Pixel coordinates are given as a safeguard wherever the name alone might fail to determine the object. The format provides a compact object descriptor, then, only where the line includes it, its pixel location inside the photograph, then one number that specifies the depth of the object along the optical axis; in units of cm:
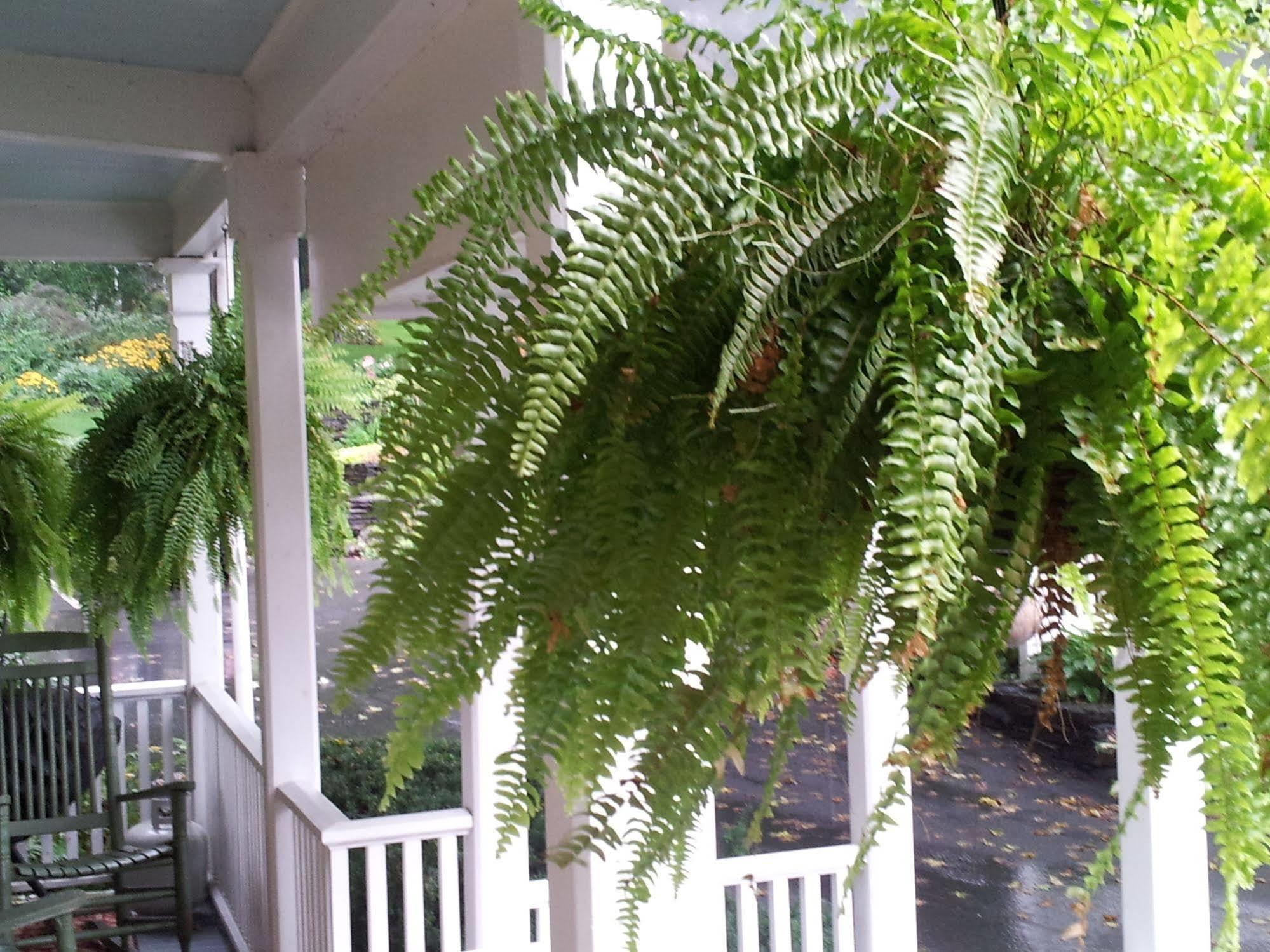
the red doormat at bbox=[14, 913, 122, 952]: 381
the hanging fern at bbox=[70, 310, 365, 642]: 271
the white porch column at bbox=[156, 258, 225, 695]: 424
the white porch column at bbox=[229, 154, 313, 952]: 264
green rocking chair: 338
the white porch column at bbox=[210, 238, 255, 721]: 396
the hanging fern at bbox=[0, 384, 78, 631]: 322
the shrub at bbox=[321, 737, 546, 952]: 362
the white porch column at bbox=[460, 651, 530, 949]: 236
